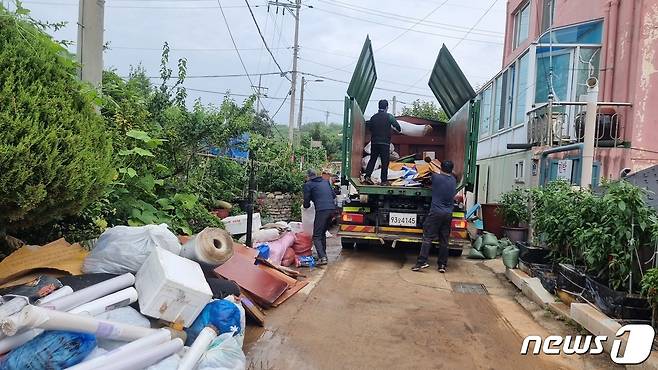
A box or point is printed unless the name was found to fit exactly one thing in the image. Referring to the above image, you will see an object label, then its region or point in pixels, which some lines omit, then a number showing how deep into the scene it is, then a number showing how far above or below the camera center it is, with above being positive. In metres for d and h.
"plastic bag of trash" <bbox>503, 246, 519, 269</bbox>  7.46 -1.15
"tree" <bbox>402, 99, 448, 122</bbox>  34.26 +4.53
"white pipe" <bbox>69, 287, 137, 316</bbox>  3.19 -0.94
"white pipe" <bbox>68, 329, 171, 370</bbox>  2.72 -1.09
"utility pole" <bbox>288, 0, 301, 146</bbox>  27.36 +4.88
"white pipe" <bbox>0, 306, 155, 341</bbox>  2.64 -0.92
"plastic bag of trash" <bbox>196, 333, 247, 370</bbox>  3.13 -1.22
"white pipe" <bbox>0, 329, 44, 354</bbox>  2.71 -1.00
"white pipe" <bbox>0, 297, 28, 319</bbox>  2.78 -0.87
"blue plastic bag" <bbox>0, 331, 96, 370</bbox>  2.68 -1.06
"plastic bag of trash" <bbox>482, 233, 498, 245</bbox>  9.26 -1.12
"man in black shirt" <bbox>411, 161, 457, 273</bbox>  7.84 -0.64
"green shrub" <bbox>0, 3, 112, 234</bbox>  2.98 +0.13
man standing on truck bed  9.37 +0.62
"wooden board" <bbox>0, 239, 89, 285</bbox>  3.68 -0.81
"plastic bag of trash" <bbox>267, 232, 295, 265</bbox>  7.46 -1.20
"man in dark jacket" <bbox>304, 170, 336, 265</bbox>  8.18 -0.58
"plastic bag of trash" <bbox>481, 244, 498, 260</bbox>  9.04 -1.30
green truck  8.51 -0.31
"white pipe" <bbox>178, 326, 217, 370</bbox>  3.01 -1.17
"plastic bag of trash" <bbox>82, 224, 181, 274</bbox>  3.96 -0.71
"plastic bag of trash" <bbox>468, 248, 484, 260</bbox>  9.09 -1.38
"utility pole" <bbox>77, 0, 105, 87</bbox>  5.52 +1.25
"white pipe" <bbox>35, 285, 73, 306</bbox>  3.19 -0.90
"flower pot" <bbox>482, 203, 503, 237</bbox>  10.54 -0.87
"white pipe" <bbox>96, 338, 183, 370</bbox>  2.78 -1.13
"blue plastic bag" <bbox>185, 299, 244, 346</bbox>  3.62 -1.14
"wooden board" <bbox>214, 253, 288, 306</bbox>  5.05 -1.16
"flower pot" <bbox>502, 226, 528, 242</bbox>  9.34 -0.99
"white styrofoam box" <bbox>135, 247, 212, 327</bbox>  3.41 -0.89
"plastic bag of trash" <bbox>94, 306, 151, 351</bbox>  3.18 -1.02
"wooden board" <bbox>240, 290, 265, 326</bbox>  4.65 -1.34
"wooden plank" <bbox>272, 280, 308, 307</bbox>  5.51 -1.44
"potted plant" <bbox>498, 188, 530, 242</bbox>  9.38 -0.66
